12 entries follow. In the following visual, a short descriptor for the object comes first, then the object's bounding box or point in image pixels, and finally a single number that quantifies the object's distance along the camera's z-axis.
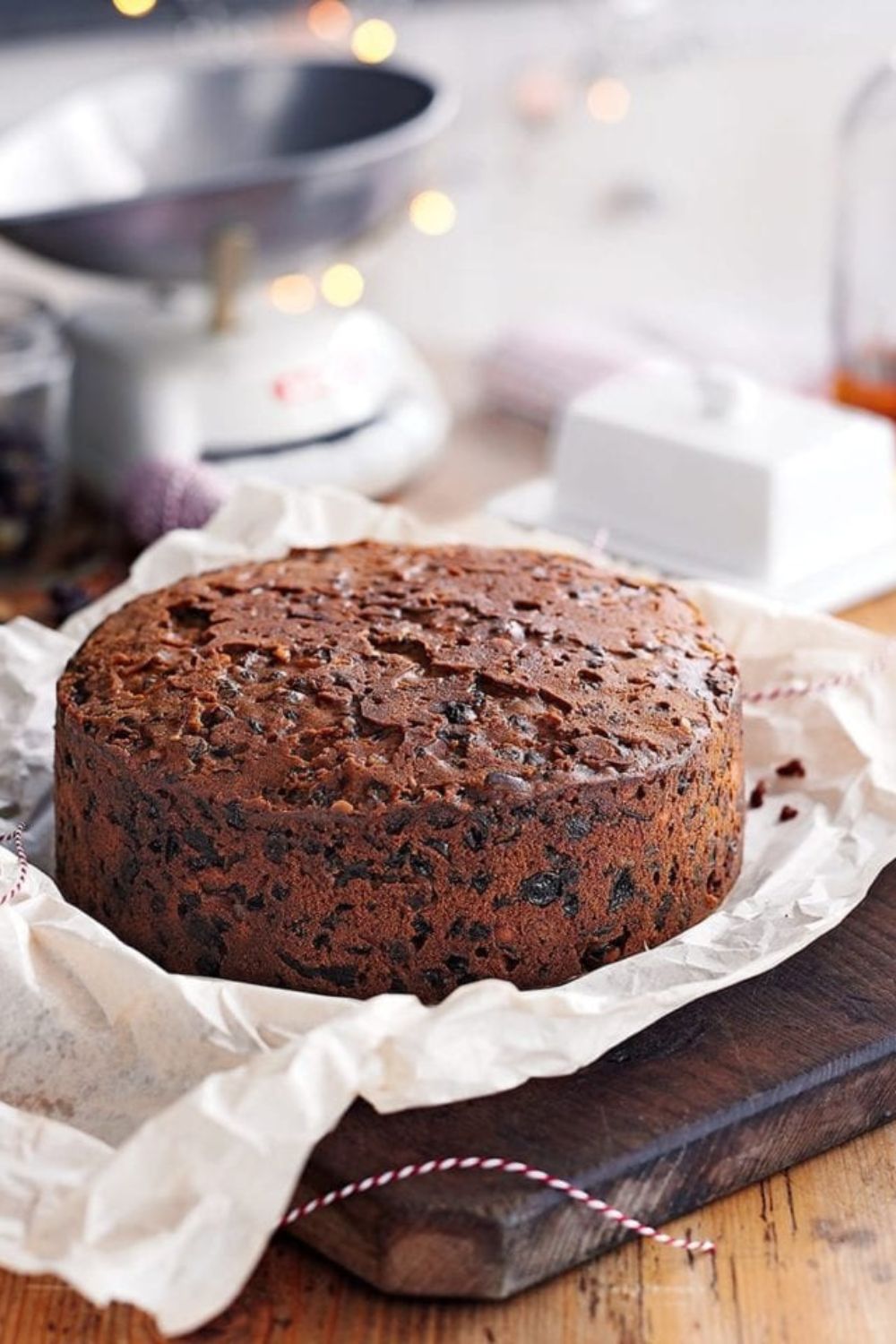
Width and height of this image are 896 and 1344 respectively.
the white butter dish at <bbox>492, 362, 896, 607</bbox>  1.41
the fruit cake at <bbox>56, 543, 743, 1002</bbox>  1.07
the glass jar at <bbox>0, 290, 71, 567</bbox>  1.44
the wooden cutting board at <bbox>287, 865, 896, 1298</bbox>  1.01
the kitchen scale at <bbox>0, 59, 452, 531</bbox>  1.43
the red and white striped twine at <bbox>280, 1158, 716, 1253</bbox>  1.02
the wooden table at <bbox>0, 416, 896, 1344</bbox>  1.01
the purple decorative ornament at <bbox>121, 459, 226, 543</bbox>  1.43
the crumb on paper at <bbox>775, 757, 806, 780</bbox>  1.22
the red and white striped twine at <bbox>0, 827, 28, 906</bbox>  1.11
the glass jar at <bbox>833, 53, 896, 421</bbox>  1.65
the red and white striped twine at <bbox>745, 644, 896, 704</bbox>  1.24
